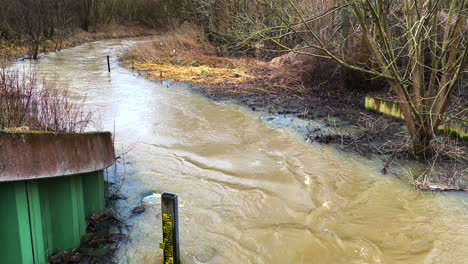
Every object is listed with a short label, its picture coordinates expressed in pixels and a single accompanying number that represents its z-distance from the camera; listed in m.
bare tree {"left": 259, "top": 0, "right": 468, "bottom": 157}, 7.72
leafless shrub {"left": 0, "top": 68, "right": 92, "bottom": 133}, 5.74
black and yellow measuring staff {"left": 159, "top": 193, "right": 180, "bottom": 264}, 4.41
